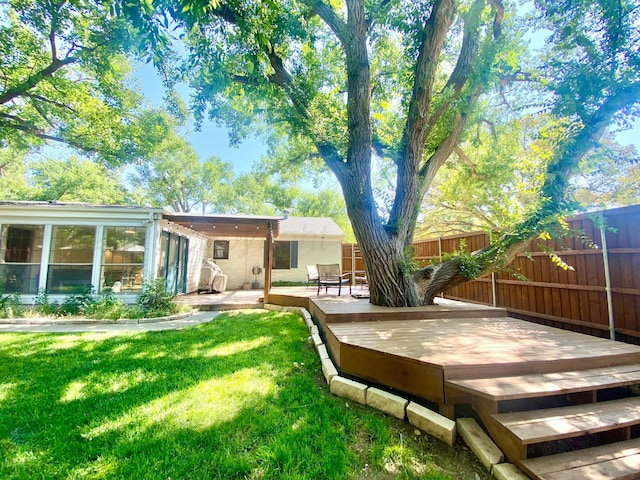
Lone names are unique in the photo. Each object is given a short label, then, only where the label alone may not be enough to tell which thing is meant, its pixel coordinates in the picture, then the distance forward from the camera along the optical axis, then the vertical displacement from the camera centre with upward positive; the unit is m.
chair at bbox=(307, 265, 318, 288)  8.97 -0.31
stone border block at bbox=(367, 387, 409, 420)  2.47 -1.30
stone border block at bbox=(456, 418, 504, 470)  1.87 -1.31
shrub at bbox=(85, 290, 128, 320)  6.41 -1.17
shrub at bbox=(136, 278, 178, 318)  7.01 -1.01
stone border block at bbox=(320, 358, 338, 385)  3.10 -1.27
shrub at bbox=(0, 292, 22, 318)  6.30 -1.14
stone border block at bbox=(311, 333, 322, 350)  4.19 -1.22
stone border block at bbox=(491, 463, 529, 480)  1.70 -1.33
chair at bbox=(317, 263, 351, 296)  7.52 -0.35
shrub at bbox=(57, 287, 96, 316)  6.76 -1.07
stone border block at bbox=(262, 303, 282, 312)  7.77 -1.27
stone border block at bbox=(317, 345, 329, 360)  3.67 -1.25
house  7.38 +0.45
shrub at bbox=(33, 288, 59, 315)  6.62 -1.14
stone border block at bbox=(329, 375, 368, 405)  2.72 -1.30
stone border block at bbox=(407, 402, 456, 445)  2.13 -1.30
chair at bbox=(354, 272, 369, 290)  12.30 -0.67
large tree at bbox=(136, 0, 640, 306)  3.87 +3.33
